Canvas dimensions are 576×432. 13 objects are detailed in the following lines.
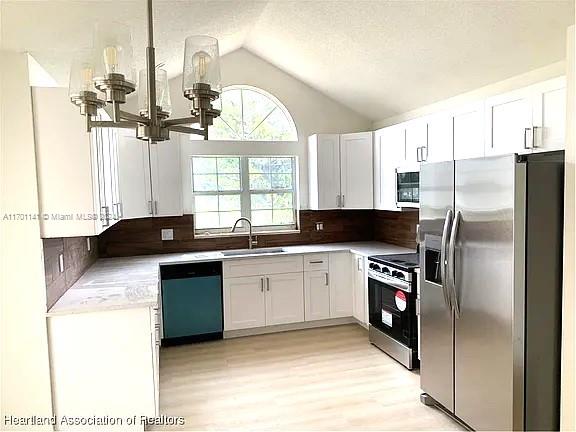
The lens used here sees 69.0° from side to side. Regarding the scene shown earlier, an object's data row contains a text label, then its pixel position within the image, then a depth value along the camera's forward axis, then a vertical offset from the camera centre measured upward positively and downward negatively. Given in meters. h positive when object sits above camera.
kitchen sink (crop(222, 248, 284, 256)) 4.53 -0.59
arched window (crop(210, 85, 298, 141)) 4.78 +0.94
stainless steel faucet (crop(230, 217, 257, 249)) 4.64 -0.34
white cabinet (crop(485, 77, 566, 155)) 2.53 +0.47
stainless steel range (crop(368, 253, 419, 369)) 3.45 -0.98
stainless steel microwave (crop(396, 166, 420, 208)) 3.85 +0.08
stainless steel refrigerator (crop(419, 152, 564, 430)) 2.19 -0.54
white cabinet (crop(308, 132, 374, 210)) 4.69 +0.28
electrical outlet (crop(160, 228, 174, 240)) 4.58 -0.36
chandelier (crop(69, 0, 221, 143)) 1.46 +0.44
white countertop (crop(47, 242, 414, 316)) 2.54 -0.61
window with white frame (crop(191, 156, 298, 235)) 4.77 +0.08
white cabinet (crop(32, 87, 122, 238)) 2.35 +0.21
